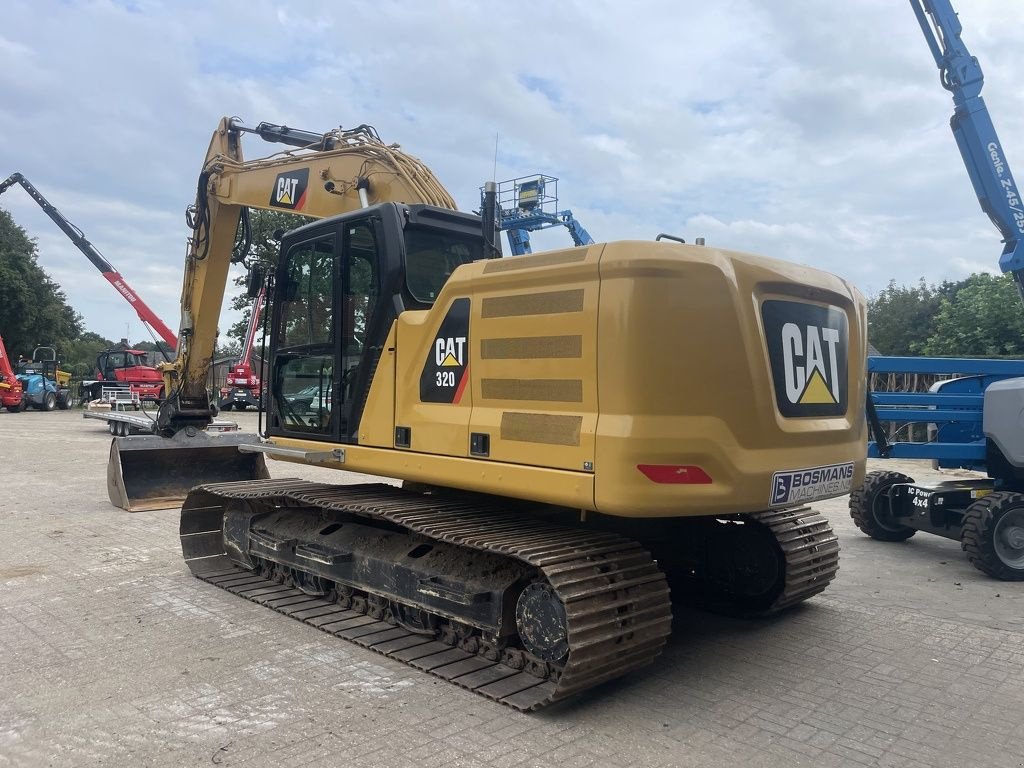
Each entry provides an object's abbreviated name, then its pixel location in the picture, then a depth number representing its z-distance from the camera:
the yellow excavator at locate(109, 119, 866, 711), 3.79
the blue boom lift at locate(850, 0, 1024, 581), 6.77
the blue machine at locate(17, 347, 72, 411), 29.80
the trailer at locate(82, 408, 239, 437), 13.45
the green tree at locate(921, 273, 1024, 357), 23.72
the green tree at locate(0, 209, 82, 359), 37.34
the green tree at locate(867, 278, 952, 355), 39.25
